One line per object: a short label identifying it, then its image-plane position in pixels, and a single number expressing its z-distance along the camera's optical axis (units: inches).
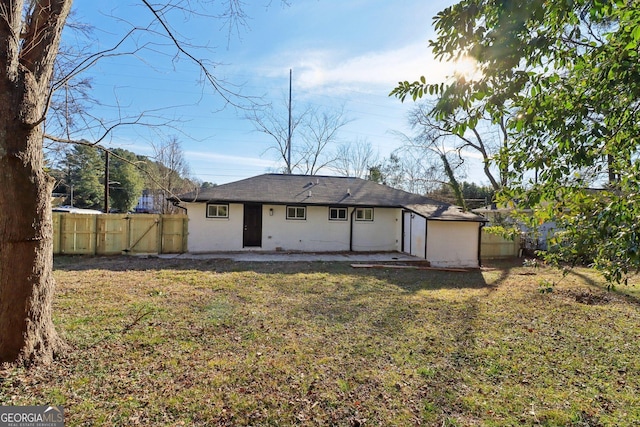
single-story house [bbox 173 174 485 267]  506.3
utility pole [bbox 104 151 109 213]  668.1
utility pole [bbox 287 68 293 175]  1048.5
